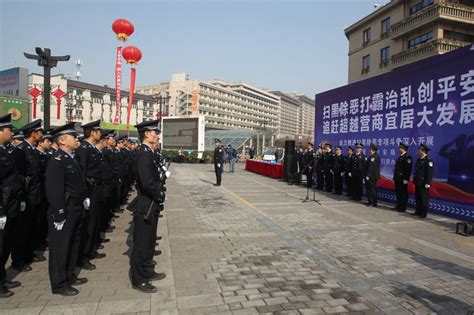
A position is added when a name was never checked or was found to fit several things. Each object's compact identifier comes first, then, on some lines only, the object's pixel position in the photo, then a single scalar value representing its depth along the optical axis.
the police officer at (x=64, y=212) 3.68
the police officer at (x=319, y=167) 13.47
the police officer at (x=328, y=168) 12.84
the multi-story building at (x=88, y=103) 61.28
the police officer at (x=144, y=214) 3.91
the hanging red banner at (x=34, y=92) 23.61
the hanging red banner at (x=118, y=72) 22.08
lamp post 8.59
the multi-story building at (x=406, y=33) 28.17
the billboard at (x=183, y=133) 31.30
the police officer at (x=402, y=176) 9.20
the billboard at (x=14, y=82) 45.22
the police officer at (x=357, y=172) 10.66
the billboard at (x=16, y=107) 36.41
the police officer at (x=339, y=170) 12.16
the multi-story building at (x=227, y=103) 99.94
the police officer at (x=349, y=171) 11.27
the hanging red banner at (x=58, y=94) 23.05
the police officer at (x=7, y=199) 3.71
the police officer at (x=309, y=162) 13.80
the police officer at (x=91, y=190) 4.66
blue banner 8.15
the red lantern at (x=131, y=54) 19.00
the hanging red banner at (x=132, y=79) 22.02
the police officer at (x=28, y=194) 4.46
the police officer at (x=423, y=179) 8.44
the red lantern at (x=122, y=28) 15.80
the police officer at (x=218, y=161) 14.12
